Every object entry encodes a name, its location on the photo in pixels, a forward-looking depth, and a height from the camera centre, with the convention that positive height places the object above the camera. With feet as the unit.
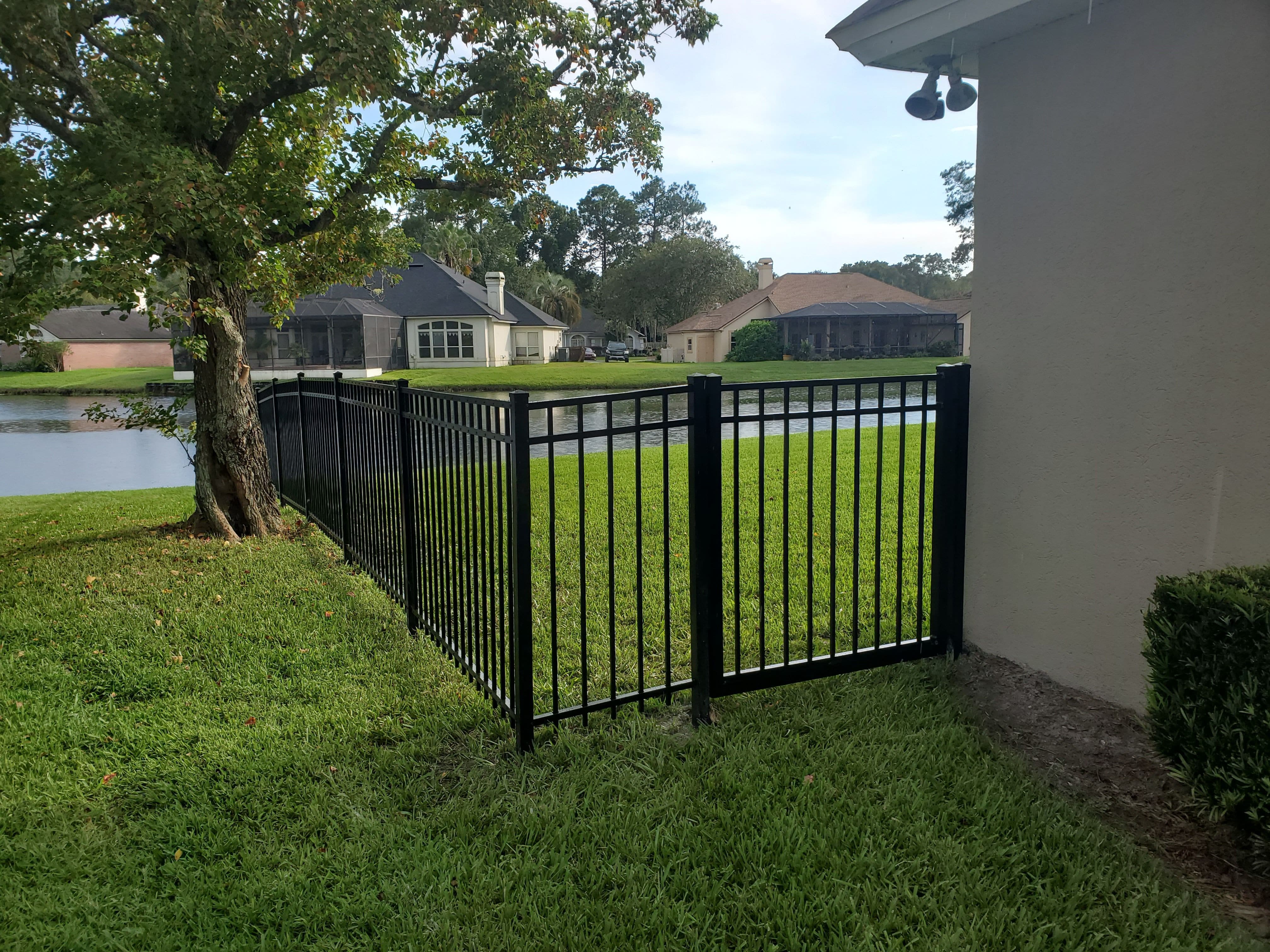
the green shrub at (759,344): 136.87 +4.61
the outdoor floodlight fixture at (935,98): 15.03 +4.94
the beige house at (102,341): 163.12 +7.64
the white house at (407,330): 116.06 +7.12
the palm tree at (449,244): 166.50 +26.74
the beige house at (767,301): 152.15 +12.82
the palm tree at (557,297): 187.93 +17.34
